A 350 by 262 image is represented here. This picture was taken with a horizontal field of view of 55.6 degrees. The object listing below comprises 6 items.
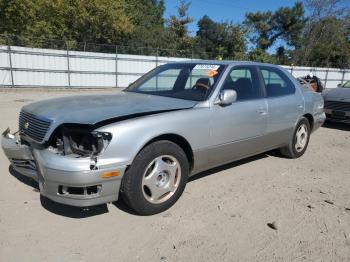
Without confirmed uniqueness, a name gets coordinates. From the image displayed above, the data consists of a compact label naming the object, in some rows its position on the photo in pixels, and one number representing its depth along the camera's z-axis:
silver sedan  3.05
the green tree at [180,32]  32.19
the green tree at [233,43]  32.33
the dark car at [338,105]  8.74
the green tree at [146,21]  38.80
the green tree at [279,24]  53.56
